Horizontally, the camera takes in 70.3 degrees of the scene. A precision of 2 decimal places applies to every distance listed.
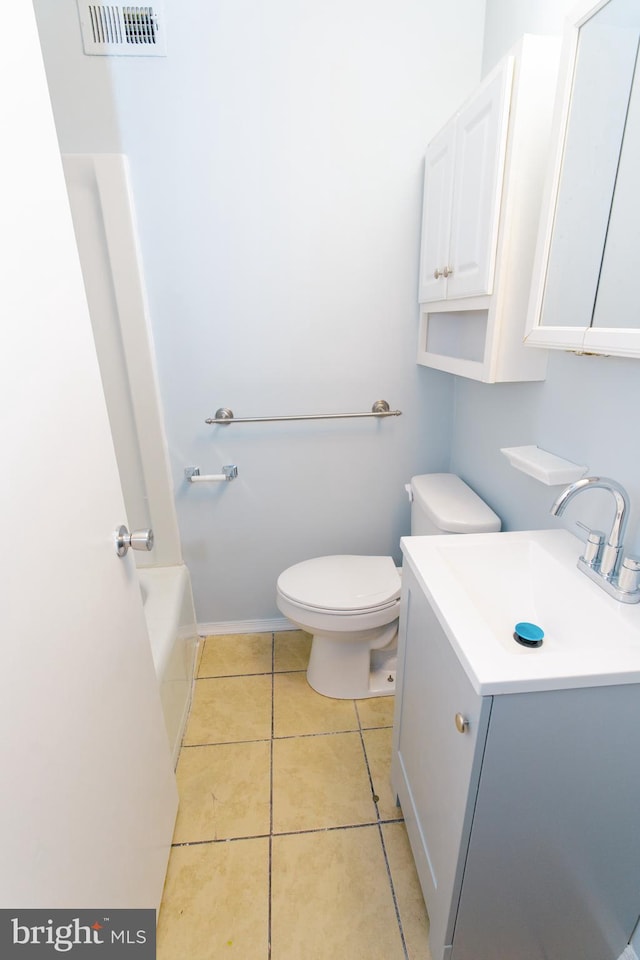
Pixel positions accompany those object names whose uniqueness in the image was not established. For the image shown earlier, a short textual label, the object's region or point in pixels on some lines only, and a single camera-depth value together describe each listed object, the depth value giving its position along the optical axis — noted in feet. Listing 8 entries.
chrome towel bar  5.69
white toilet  4.97
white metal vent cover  4.49
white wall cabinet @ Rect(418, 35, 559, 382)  3.26
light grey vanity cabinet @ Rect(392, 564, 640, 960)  2.42
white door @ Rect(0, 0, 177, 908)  1.92
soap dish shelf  3.46
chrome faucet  2.83
